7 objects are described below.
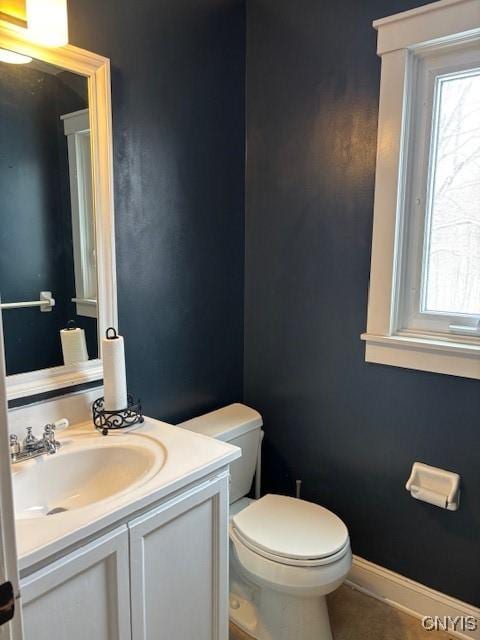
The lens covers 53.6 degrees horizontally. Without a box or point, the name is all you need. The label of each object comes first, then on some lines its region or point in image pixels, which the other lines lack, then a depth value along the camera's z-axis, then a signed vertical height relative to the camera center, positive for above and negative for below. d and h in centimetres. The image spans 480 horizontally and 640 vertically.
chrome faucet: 133 -55
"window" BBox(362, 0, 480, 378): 163 +20
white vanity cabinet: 101 -78
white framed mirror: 139 +12
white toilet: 152 -99
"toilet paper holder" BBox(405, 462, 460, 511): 168 -83
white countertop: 98 -58
